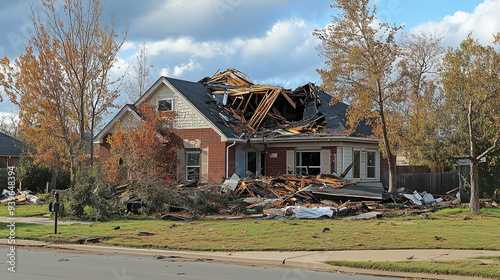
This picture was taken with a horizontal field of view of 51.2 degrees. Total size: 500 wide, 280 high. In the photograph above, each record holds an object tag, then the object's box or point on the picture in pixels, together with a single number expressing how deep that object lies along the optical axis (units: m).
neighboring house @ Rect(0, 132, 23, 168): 43.38
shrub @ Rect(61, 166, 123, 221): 19.22
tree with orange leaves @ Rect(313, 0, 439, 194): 23.94
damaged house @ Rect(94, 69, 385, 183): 28.44
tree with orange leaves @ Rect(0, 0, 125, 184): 25.09
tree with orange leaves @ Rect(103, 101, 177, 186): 27.00
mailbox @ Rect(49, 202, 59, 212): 15.84
